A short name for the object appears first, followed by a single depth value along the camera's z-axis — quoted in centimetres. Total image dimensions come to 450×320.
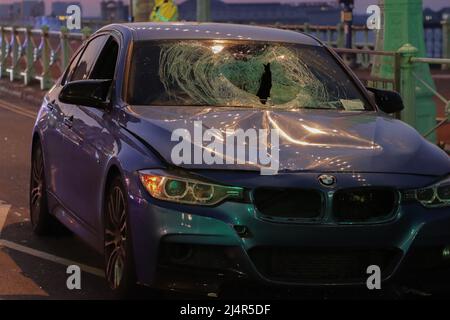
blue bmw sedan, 768
